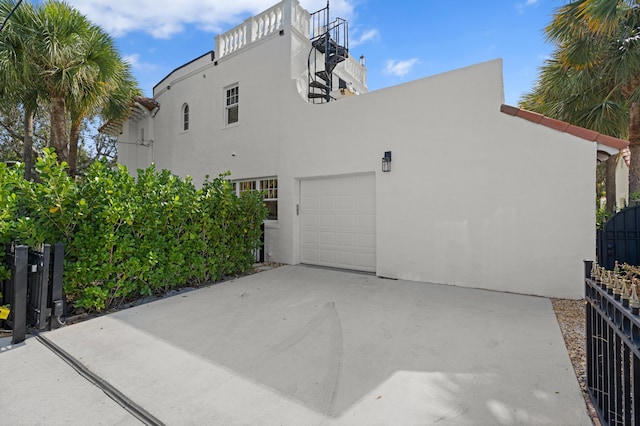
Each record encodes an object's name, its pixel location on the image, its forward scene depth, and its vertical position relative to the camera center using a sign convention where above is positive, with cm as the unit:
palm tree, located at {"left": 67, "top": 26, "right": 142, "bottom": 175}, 842 +414
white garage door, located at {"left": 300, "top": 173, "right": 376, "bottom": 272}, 704 -4
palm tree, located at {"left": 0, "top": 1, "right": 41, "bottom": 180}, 736 +406
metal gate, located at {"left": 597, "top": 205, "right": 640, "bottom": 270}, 503 -30
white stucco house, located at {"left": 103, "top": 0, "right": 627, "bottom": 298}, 512 +116
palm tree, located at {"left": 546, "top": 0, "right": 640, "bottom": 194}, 582 +380
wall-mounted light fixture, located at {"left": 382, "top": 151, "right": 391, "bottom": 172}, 654 +125
